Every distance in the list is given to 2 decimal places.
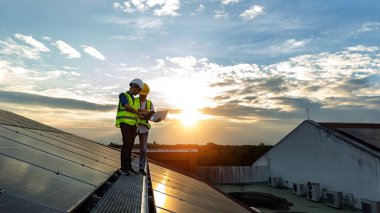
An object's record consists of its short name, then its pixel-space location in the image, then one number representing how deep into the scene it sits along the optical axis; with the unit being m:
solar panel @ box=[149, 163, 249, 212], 4.90
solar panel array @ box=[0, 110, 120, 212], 3.20
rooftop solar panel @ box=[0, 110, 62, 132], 10.10
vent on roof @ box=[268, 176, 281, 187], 32.62
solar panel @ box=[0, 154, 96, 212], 3.32
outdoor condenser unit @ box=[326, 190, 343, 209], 23.02
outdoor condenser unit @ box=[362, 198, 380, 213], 18.75
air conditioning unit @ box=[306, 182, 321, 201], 25.39
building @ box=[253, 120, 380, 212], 22.67
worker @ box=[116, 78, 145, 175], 7.07
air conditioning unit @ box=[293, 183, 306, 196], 27.77
